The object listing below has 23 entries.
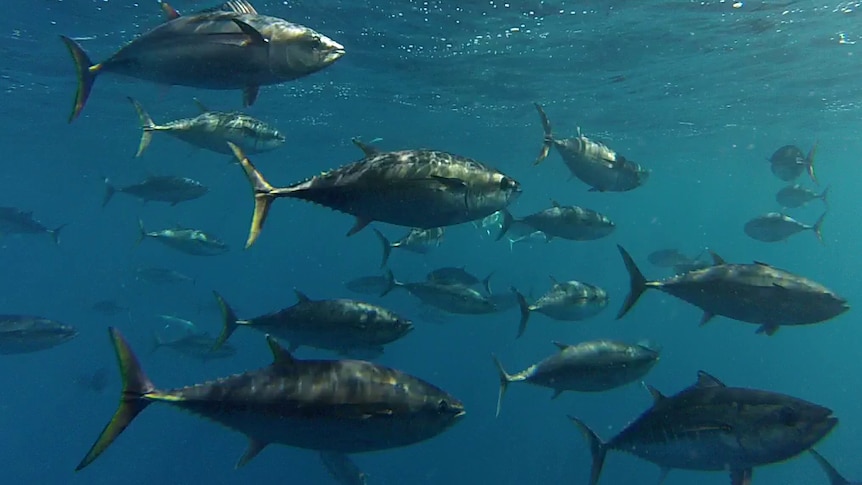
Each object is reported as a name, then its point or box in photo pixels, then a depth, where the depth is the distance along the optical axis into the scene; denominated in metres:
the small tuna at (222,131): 6.25
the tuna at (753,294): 4.89
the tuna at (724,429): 3.87
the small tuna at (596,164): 6.80
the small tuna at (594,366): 5.84
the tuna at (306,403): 3.41
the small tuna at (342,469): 9.74
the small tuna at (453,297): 9.12
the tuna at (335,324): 5.41
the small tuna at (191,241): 11.53
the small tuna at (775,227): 12.22
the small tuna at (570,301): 8.20
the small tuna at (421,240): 9.58
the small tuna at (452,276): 9.34
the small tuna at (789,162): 11.52
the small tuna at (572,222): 8.28
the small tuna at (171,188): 10.21
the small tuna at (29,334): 8.85
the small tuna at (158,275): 16.88
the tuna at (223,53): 3.67
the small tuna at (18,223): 12.65
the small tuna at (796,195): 13.65
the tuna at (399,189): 3.54
